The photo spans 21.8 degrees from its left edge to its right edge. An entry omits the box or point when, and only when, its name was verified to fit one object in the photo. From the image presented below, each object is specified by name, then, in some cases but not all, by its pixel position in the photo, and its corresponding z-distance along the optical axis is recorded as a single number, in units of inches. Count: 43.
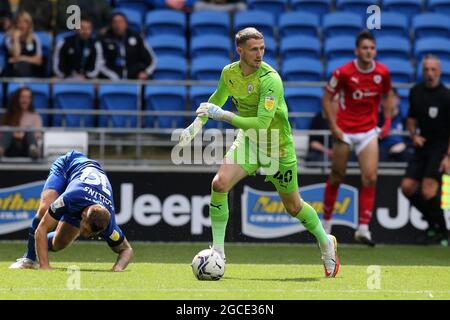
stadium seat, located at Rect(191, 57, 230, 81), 717.9
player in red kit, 574.9
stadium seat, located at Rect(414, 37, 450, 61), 759.1
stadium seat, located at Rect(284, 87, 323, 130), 687.1
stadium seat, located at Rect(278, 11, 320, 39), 768.9
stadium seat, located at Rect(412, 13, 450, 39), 783.1
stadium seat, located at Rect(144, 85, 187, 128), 678.5
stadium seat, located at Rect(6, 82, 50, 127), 663.8
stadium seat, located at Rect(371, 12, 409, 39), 775.7
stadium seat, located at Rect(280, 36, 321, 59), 749.3
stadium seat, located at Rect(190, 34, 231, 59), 741.3
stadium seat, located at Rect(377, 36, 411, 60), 757.9
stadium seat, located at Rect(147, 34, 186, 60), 742.5
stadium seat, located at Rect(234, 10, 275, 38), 757.3
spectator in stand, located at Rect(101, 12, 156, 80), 684.7
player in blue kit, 411.8
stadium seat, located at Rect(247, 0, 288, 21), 794.8
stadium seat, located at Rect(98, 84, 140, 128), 671.1
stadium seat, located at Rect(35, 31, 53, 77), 695.1
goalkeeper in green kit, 417.7
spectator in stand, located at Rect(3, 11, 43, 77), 678.5
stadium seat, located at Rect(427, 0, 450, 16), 806.5
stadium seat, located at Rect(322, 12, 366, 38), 773.3
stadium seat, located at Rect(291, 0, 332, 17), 796.6
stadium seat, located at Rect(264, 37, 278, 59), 732.7
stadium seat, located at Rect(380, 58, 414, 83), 735.7
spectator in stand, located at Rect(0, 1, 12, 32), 751.6
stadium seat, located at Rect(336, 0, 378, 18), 801.6
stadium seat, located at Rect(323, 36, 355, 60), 753.0
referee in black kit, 599.5
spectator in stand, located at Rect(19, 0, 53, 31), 757.9
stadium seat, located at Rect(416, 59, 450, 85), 733.9
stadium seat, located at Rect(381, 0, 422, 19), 804.0
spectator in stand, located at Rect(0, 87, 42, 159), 599.5
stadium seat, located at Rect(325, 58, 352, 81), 728.8
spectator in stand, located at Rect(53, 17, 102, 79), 684.1
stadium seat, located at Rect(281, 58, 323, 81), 725.3
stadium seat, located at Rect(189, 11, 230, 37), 765.9
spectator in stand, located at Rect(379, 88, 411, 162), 632.4
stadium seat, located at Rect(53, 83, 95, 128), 669.9
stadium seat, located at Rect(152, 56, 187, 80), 721.0
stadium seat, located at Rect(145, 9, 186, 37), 759.1
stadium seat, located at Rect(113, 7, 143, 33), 754.8
